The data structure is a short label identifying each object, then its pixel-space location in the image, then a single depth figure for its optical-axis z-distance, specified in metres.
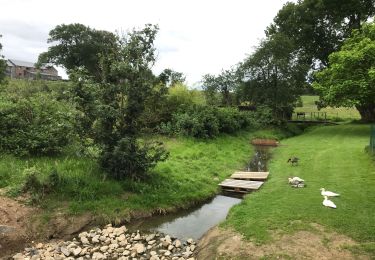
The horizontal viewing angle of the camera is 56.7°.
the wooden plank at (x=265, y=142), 29.70
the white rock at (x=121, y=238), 10.90
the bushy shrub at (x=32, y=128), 14.03
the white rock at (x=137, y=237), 11.04
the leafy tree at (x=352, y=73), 28.17
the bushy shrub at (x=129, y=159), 13.27
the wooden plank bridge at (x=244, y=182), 15.96
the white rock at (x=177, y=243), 10.69
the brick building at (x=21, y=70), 99.81
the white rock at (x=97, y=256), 9.88
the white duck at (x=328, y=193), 12.93
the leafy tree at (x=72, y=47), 72.12
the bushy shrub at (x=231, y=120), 28.49
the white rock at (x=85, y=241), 10.70
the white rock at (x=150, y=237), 11.06
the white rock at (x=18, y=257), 9.62
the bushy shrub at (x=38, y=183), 11.73
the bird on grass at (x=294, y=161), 19.43
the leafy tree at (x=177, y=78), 33.29
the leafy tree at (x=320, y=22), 37.78
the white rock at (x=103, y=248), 10.30
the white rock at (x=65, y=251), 10.01
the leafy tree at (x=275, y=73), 36.47
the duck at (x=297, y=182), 14.75
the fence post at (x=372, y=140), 19.53
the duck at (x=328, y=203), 11.74
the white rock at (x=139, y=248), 10.24
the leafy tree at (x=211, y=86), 38.56
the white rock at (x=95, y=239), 10.78
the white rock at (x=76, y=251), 10.04
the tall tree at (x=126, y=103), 13.21
